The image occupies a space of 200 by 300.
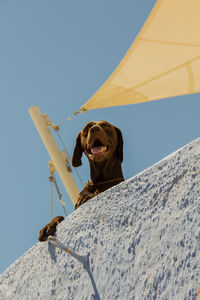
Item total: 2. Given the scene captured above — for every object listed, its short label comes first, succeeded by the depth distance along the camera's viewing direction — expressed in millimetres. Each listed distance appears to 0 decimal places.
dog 7035
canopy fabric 10766
